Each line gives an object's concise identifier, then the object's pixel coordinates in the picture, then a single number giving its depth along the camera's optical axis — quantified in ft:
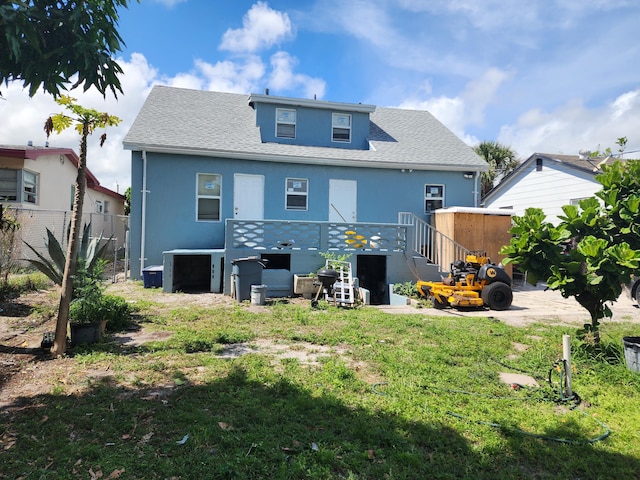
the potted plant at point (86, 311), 16.78
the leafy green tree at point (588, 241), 15.07
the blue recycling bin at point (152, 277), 33.22
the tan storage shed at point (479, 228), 37.29
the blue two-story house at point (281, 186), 34.53
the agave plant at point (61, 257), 17.65
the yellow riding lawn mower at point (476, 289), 28.17
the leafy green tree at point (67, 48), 9.76
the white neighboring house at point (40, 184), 41.75
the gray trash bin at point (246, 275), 29.40
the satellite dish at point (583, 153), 48.72
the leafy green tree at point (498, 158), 73.26
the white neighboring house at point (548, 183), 42.11
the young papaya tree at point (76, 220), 15.14
